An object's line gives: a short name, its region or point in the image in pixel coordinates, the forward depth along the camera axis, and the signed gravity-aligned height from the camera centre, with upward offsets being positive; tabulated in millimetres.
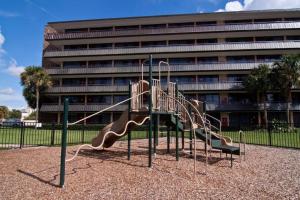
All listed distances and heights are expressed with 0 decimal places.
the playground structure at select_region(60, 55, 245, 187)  8992 +104
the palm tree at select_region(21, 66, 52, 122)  42844 +5841
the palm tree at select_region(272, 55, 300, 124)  32312 +5518
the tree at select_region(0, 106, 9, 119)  65462 +1111
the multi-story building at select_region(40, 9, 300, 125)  41094 +10222
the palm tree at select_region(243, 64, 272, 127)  34875 +4957
